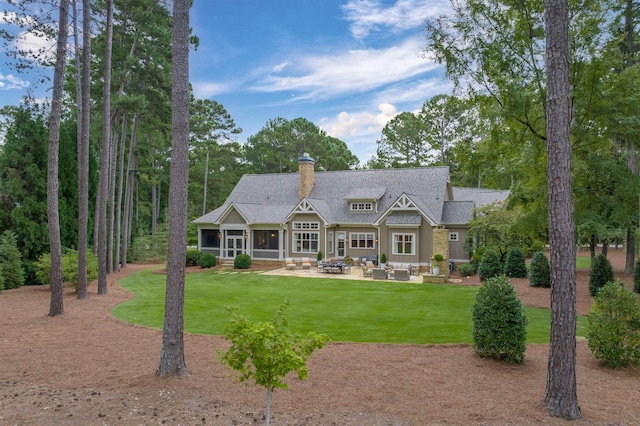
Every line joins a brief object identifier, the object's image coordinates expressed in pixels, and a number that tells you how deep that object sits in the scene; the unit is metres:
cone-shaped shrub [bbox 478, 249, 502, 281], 17.69
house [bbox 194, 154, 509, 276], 21.88
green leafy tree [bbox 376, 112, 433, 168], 41.53
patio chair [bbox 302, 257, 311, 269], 22.72
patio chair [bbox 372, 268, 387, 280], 18.72
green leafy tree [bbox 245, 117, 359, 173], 43.56
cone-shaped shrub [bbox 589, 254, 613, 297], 13.47
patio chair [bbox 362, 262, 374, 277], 19.74
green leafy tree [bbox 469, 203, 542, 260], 20.34
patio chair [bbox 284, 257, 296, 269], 22.77
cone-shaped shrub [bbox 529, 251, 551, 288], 15.71
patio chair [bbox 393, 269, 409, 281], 18.53
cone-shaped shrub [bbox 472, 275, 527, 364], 6.87
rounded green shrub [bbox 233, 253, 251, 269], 23.22
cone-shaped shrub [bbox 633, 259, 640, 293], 13.47
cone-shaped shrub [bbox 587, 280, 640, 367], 6.69
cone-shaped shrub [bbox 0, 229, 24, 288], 15.51
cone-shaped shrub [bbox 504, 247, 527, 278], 18.36
